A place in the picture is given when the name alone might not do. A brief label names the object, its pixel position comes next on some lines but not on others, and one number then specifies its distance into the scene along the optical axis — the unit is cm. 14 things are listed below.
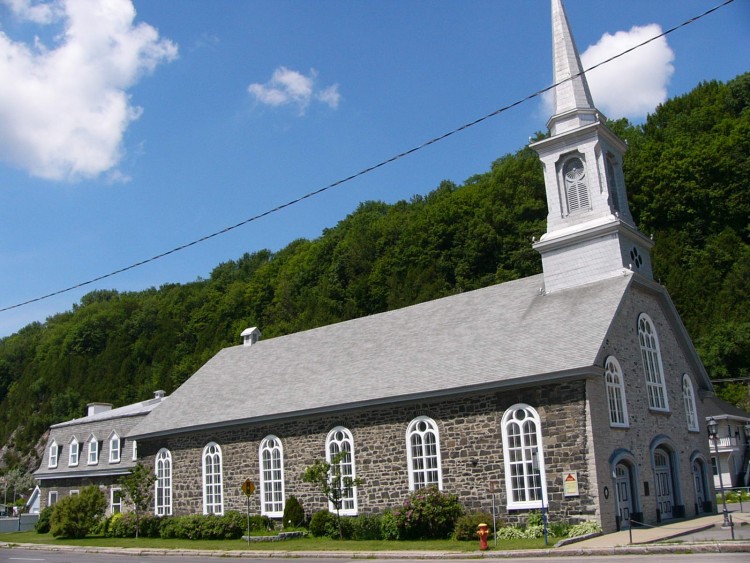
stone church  2186
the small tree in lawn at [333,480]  2464
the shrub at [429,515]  2267
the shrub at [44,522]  3816
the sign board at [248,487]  2452
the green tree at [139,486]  3131
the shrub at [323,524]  2544
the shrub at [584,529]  1986
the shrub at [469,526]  2178
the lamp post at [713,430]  2127
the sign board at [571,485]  2069
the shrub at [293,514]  2709
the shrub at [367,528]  2431
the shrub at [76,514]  3262
